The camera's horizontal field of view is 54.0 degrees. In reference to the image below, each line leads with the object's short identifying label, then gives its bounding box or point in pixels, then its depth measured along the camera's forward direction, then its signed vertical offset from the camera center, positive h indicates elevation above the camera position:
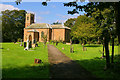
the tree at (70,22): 65.12 +10.17
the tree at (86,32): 28.48 +2.04
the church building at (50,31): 54.22 +4.33
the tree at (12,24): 55.47 +8.07
